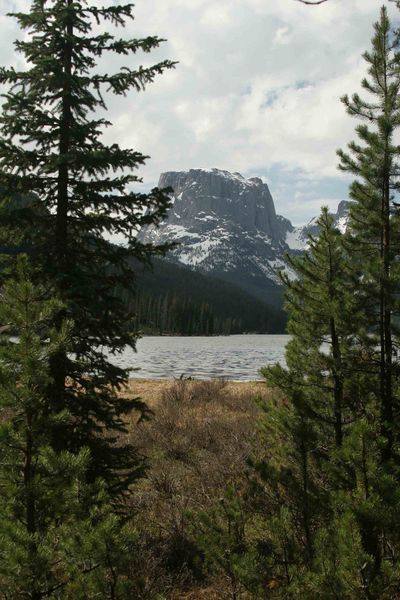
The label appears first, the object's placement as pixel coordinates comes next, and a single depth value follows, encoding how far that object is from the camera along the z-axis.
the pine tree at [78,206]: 5.90
